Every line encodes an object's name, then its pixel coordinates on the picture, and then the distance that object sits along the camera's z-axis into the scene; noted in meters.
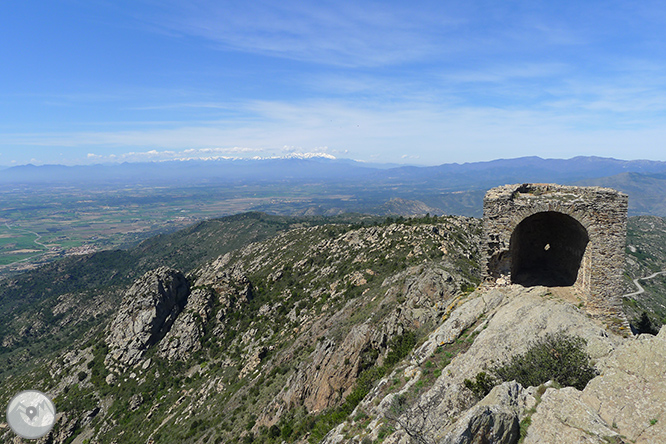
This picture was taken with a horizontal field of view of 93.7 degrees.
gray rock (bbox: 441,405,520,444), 8.67
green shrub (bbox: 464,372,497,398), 11.56
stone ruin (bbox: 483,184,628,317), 14.38
